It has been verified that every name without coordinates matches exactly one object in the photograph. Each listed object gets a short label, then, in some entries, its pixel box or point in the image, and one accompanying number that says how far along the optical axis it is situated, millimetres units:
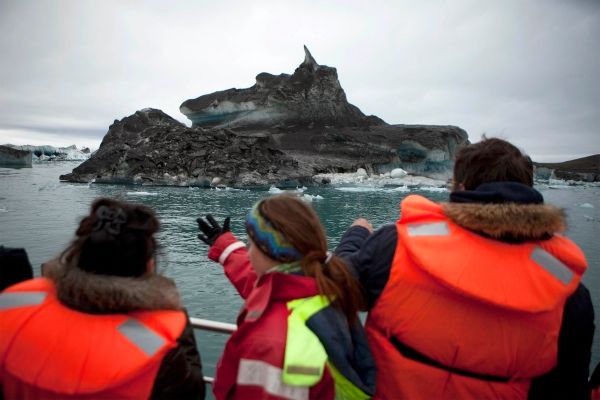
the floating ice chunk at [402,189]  32219
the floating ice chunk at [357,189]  30167
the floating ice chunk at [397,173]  41469
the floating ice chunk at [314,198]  22006
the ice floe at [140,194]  22942
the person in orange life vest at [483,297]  1126
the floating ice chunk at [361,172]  42566
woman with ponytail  1084
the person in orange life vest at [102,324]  954
